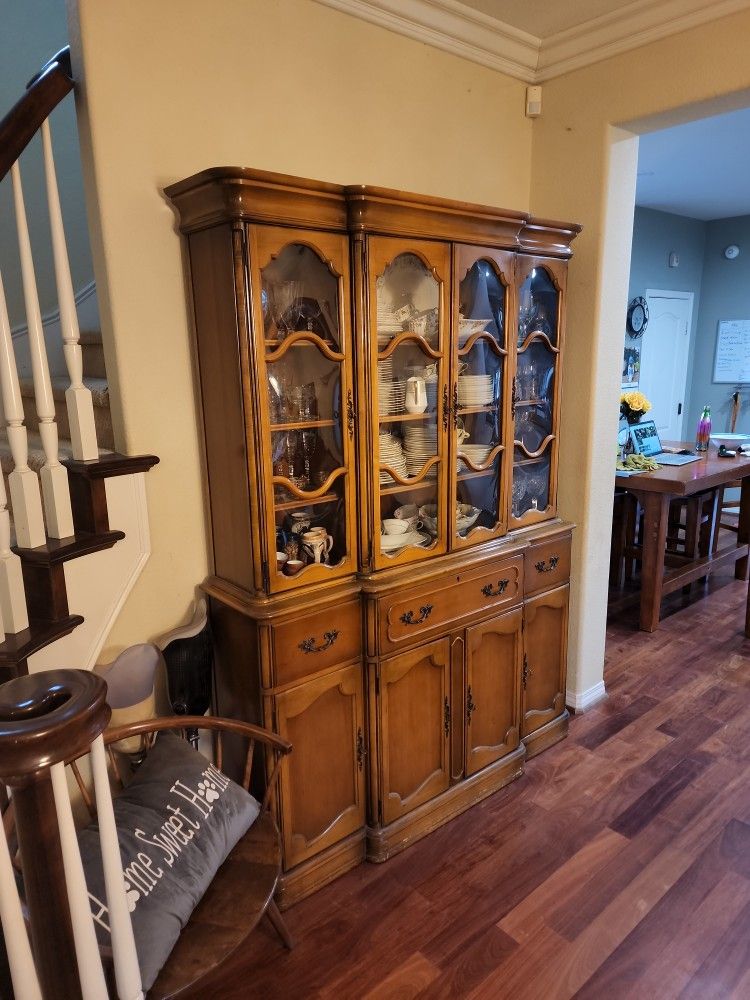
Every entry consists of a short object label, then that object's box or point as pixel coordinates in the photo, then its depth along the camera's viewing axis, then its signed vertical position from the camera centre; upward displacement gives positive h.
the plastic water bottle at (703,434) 4.57 -0.59
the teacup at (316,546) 1.95 -0.55
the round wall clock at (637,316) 5.96 +0.28
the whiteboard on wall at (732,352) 6.51 -0.06
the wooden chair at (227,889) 1.30 -1.15
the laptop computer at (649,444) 4.24 -0.61
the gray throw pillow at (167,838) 1.31 -1.06
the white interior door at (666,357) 6.36 -0.09
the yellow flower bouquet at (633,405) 4.16 -0.35
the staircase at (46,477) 1.56 -0.30
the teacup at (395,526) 2.11 -0.54
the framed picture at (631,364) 6.05 -0.15
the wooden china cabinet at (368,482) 1.76 -0.38
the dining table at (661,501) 3.60 -0.83
